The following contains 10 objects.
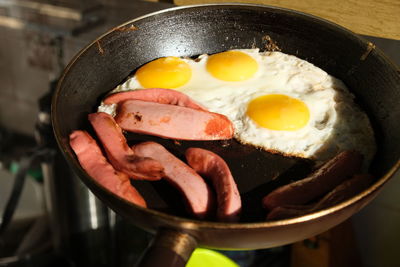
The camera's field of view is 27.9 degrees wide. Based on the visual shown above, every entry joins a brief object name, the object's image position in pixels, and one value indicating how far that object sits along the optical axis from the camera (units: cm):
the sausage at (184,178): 52
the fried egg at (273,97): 57
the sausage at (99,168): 51
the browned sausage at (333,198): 50
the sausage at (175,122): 57
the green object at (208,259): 68
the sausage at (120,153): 53
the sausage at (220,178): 51
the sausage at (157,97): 59
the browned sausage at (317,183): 52
